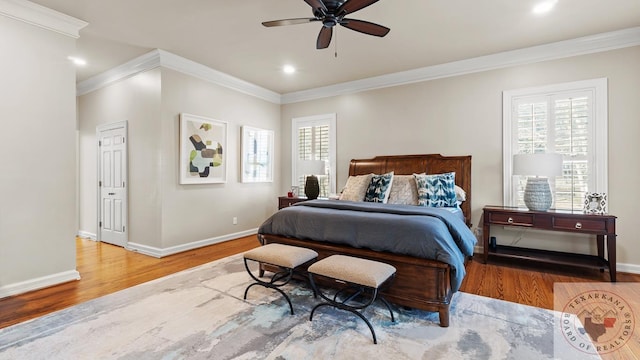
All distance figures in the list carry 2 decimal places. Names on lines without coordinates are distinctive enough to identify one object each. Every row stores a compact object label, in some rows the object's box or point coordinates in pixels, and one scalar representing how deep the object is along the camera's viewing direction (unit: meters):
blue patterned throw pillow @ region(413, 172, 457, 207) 3.70
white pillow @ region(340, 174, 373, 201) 4.11
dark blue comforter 2.30
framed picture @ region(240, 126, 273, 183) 5.35
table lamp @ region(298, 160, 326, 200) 5.09
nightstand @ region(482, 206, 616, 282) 3.13
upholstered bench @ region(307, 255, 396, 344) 2.06
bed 2.26
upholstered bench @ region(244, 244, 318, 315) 2.49
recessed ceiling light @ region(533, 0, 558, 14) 2.82
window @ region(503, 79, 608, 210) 3.54
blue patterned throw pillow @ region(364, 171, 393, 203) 3.90
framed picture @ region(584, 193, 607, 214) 3.28
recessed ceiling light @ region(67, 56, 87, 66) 4.21
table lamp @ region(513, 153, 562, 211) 3.40
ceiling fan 2.33
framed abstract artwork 4.34
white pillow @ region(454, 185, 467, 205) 4.02
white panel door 4.58
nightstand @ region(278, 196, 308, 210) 5.11
